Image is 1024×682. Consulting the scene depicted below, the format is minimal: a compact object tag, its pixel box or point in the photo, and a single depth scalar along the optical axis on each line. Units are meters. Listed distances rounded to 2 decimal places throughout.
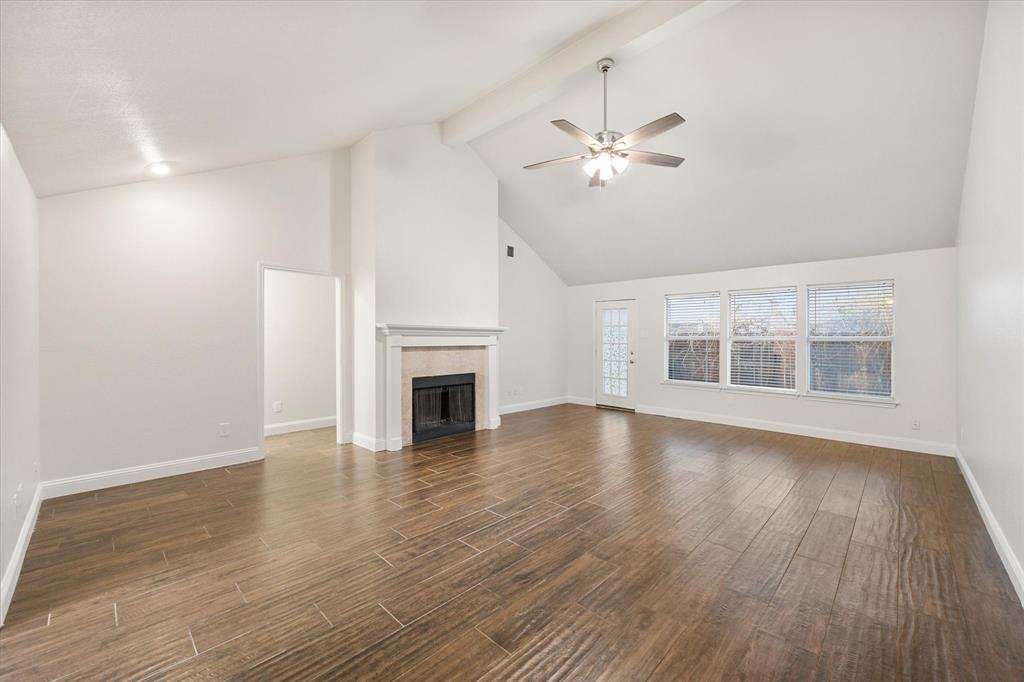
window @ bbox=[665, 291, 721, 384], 6.76
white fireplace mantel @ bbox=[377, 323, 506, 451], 5.08
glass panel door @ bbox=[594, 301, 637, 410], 7.62
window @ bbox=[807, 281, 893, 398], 5.32
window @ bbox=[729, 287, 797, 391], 6.04
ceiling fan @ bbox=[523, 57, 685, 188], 3.36
